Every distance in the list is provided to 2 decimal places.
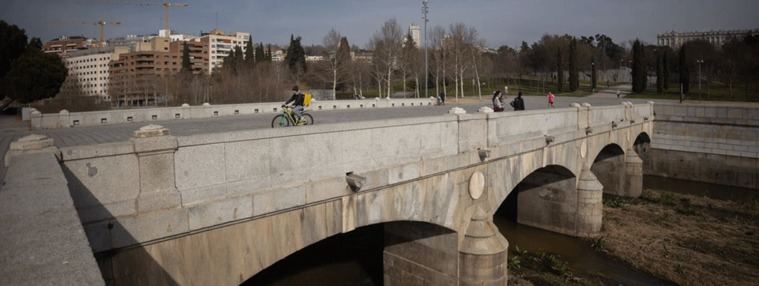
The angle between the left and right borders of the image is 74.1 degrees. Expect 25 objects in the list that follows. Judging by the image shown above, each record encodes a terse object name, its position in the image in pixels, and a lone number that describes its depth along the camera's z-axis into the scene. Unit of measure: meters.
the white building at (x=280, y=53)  133.12
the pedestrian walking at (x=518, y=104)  20.67
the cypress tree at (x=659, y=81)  57.01
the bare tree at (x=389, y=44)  53.12
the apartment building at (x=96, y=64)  120.07
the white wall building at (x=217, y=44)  137.62
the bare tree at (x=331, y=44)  58.51
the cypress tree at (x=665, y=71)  58.90
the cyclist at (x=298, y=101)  13.44
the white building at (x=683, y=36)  135.71
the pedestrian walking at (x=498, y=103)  19.94
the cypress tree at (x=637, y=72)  59.69
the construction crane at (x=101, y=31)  156.29
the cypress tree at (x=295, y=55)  81.39
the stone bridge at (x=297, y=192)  5.62
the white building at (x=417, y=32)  163.50
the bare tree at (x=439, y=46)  57.53
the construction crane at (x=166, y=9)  149.95
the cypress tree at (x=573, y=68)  63.50
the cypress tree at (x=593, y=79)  63.92
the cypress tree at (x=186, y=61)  78.69
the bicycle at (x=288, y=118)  13.08
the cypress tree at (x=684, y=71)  53.31
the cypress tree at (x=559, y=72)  64.81
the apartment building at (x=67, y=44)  159.88
